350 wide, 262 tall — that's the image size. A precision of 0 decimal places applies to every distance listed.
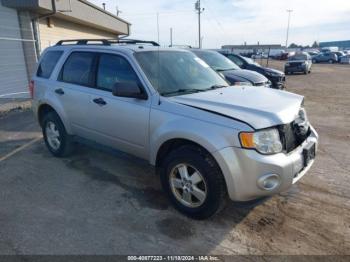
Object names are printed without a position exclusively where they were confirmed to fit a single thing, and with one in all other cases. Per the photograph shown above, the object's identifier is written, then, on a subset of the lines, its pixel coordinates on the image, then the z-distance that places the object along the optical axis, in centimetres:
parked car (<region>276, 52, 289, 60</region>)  5219
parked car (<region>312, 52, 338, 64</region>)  4325
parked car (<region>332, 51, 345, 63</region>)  4309
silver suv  300
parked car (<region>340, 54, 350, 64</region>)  4113
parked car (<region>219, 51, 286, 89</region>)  1188
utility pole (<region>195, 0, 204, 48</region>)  3548
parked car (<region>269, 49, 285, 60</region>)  5423
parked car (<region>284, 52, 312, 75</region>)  2439
